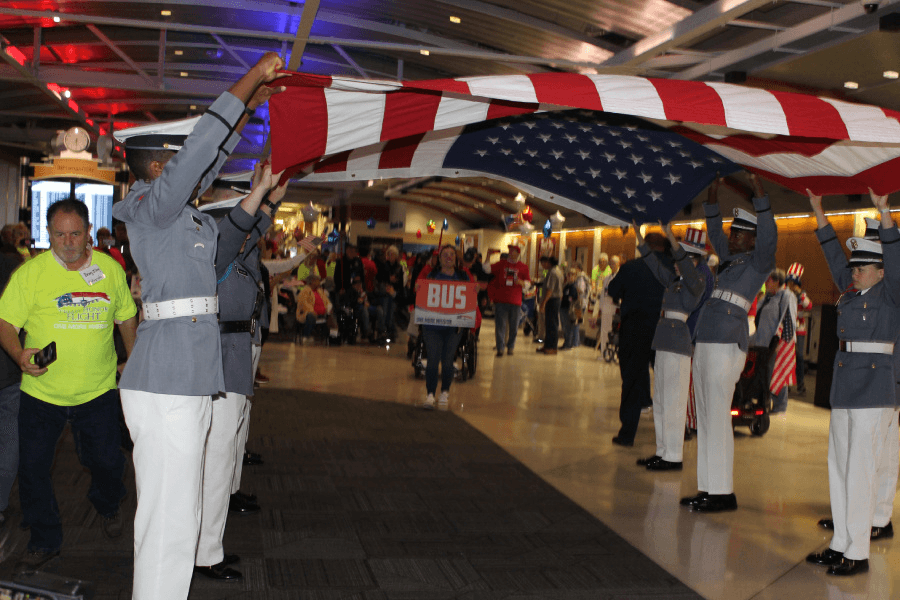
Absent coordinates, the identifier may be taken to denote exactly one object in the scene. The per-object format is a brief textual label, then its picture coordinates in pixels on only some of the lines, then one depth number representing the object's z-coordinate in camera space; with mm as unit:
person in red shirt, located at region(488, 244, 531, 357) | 12977
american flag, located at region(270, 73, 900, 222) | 3316
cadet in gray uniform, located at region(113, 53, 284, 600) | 2527
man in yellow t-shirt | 3375
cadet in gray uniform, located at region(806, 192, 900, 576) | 3953
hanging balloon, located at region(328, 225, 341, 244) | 18922
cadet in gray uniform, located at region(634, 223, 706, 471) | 5727
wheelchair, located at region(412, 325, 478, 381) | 9766
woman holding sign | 7840
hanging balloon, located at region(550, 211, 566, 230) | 16172
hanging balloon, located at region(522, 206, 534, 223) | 17505
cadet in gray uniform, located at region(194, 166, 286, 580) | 3389
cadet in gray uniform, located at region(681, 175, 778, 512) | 4742
